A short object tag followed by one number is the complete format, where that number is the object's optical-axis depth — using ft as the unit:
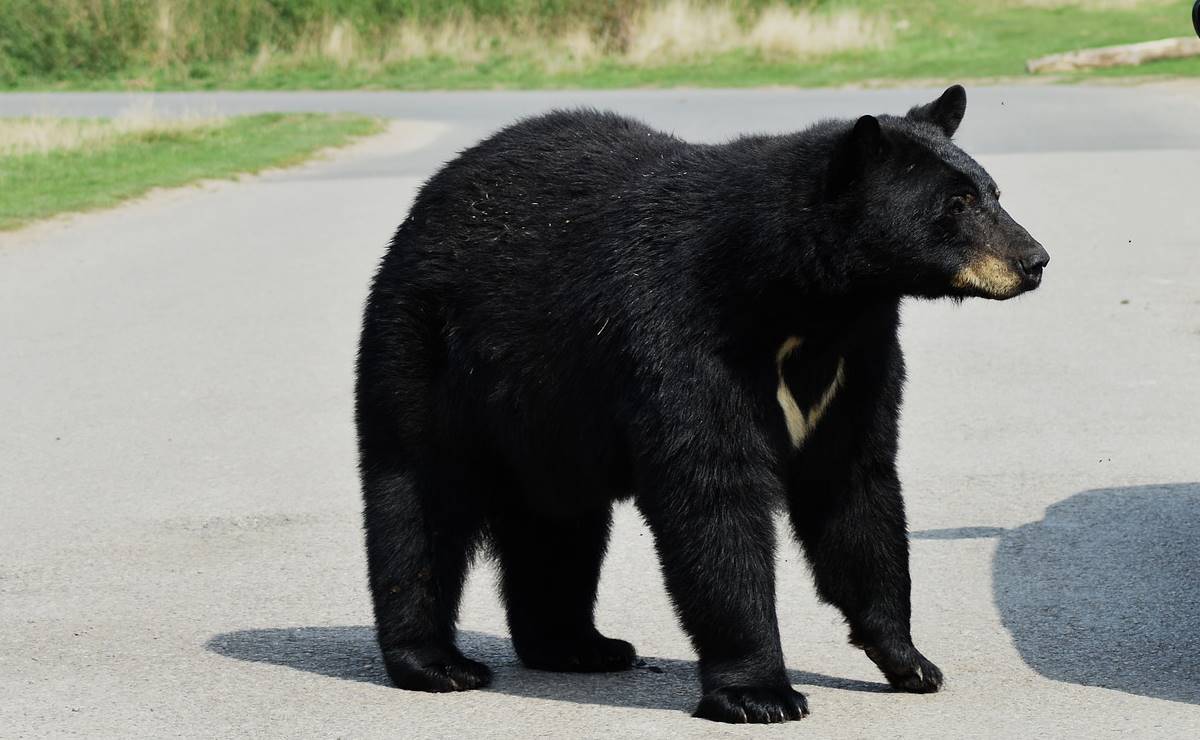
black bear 34.60
